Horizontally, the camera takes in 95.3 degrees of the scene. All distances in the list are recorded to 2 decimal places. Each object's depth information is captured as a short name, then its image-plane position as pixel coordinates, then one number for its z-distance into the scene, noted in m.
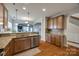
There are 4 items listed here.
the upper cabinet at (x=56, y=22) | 2.71
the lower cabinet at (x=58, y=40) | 2.70
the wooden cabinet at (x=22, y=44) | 2.91
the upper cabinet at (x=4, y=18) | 2.49
